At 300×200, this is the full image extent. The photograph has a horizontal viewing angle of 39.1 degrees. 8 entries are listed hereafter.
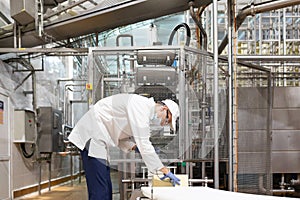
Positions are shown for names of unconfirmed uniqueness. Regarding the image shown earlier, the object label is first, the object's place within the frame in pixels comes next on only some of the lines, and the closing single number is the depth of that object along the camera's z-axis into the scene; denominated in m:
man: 2.61
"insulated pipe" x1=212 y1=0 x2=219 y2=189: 3.45
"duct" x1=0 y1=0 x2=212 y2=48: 3.92
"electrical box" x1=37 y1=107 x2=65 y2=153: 6.39
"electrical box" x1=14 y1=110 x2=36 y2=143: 5.66
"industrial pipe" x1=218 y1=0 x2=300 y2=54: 3.39
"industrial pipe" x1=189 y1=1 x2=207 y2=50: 3.77
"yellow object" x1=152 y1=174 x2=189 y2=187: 2.49
